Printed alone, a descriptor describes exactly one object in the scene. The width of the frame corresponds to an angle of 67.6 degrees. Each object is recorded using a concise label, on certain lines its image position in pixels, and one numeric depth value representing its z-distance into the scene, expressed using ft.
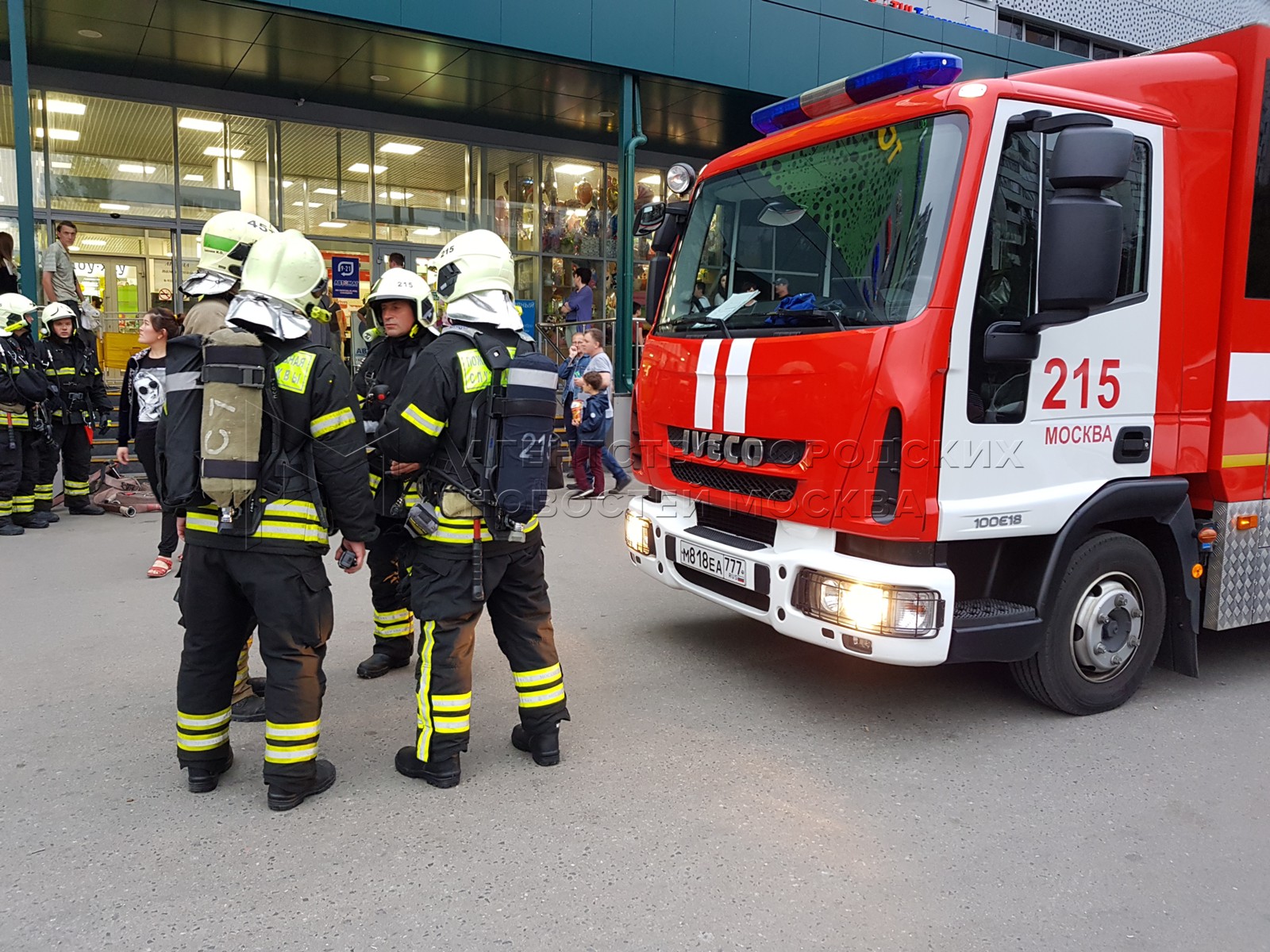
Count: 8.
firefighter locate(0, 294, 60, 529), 28.12
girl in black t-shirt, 19.12
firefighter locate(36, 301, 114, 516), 29.04
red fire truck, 11.95
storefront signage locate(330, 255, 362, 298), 46.24
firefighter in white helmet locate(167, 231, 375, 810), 10.87
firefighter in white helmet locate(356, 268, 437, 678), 14.07
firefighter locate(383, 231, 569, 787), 11.57
